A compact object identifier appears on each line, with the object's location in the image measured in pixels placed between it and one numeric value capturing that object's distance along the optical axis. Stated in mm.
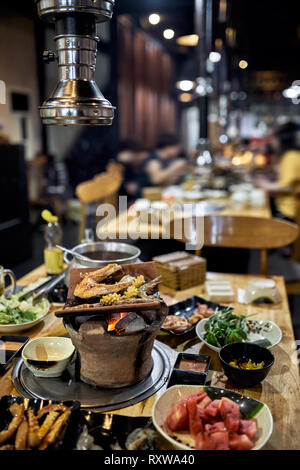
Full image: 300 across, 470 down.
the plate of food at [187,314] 1621
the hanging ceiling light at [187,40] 5309
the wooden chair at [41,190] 7926
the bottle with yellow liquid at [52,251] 2152
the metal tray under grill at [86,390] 1226
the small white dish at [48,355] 1310
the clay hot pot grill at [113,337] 1214
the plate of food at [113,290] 1229
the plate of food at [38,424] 1025
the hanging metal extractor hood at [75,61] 1229
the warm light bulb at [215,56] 4710
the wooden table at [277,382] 1138
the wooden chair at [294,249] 3163
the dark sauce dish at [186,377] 1293
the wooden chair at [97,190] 4066
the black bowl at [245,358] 1297
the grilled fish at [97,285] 1321
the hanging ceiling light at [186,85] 4490
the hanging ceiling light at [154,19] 4358
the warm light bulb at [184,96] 14438
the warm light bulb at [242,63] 10148
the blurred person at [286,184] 6305
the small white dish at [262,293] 1946
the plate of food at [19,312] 1626
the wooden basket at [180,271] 2088
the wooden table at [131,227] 3188
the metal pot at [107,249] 1777
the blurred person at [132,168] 8812
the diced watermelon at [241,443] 1019
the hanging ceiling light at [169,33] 4271
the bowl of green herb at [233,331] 1527
